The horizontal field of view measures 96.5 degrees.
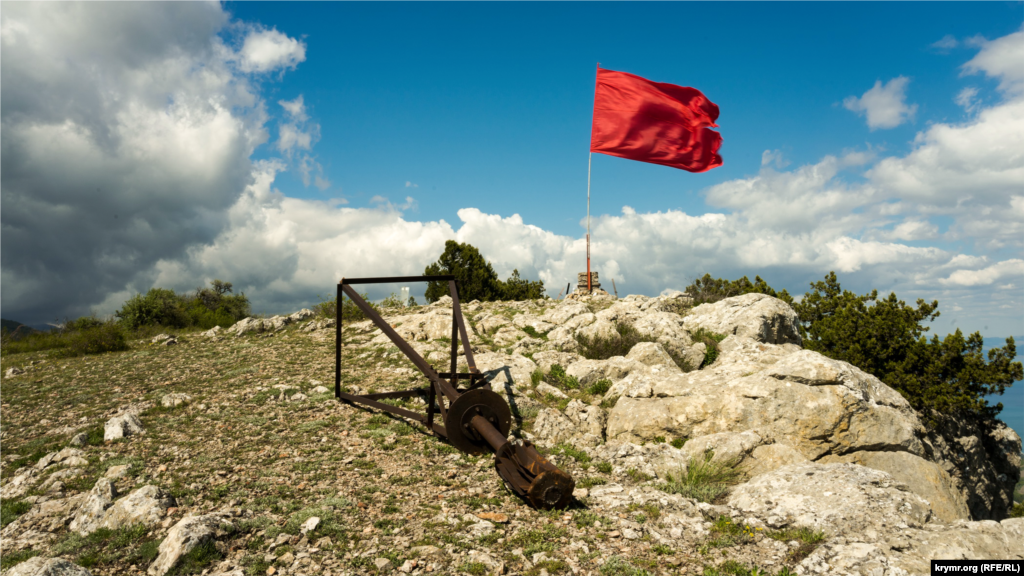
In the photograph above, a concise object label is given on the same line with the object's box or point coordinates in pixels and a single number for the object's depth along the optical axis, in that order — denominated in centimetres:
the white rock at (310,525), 532
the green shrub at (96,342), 1852
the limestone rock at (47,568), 425
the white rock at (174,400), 1027
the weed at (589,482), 674
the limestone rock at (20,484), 651
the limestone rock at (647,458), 719
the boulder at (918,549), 402
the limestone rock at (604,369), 1112
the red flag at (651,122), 1980
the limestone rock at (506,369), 1117
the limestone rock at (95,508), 546
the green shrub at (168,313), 2802
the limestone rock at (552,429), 862
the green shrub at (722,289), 2516
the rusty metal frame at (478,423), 571
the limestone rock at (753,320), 1477
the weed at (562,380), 1131
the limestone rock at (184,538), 462
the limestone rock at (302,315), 2310
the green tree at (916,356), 1722
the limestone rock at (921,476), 730
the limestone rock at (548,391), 1063
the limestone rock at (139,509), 546
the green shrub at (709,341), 1298
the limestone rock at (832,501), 500
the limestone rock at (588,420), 870
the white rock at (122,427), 837
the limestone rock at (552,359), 1224
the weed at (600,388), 1081
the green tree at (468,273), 3778
